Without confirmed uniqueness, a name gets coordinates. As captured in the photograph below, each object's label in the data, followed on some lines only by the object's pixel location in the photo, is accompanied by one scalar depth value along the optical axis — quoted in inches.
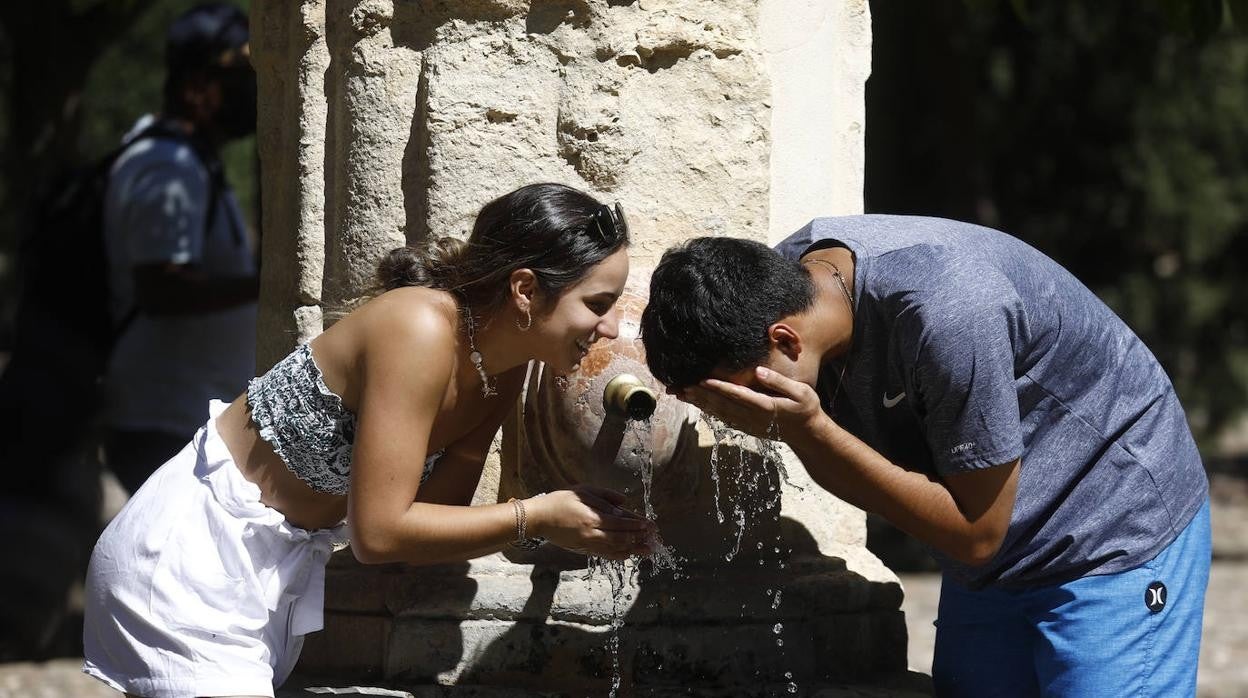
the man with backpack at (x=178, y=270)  303.0
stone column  229.8
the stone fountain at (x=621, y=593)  221.3
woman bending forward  186.7
